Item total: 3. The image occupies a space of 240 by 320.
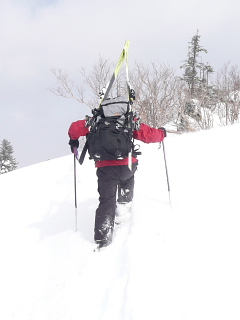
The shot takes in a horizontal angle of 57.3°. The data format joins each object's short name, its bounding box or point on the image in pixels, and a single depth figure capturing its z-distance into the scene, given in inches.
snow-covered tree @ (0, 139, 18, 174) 1392.7
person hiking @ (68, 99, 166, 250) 123.5
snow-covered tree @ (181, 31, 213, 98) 1310.3
